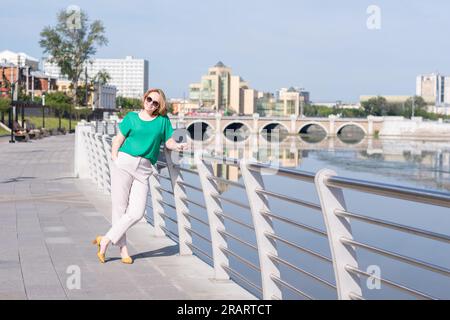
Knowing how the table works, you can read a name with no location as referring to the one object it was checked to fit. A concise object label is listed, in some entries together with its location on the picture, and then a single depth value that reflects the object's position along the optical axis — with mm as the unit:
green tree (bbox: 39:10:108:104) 64250
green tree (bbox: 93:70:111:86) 69475
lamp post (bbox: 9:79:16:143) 36750
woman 6496
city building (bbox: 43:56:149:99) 65525
